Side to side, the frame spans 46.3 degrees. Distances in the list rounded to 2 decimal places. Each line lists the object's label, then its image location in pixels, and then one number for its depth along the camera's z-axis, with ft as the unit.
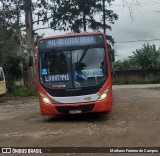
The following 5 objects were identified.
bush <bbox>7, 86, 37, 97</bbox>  45.96
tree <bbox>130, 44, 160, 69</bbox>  87.52
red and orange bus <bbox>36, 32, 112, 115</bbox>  21.23
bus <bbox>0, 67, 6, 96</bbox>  39.75
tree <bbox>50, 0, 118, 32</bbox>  47.89
